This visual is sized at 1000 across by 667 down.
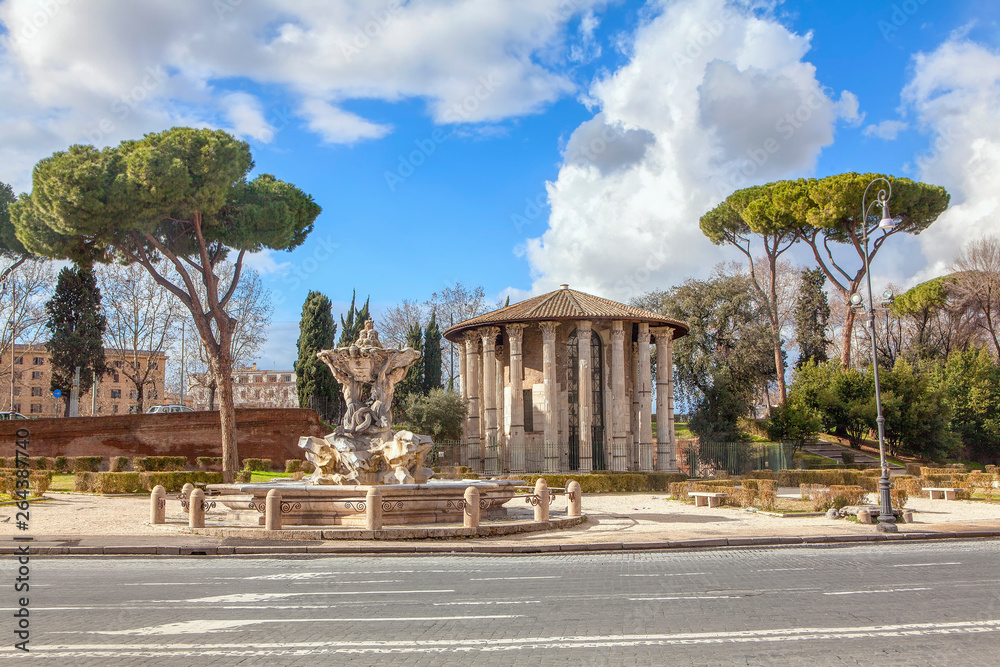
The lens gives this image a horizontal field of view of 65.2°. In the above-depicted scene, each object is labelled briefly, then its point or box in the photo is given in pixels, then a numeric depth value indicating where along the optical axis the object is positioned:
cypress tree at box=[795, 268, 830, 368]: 51.50
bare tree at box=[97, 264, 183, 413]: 45.03
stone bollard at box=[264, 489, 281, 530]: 14.73
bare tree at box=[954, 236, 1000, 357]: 48.16
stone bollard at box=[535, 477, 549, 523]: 16.75
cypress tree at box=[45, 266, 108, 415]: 41.59
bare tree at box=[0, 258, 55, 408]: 41.03
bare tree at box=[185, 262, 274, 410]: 47.22
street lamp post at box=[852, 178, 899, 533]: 15.87
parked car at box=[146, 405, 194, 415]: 48.31
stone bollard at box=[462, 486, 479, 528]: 15.03
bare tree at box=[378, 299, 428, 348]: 57.48
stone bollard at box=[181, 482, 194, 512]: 18.11
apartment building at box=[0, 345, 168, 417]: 53.97
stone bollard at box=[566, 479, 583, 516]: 18.23
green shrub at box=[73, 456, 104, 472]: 29.11
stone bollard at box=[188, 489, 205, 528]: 15.59
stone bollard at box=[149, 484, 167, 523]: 16.75
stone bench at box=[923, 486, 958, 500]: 25.61
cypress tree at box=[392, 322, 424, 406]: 47.94
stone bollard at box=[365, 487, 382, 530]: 14.49
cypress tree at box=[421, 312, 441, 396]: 50.91
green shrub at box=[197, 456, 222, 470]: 33.78
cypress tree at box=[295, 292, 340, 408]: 45.53
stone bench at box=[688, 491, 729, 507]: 22.86
